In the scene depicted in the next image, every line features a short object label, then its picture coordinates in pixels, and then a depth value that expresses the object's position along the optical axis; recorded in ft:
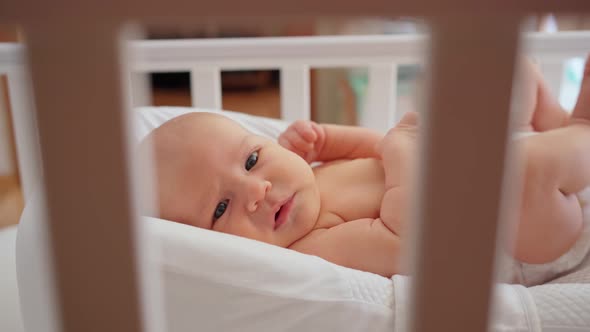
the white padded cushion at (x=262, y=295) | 1.61
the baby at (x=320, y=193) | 2.01
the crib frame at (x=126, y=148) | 0.66
